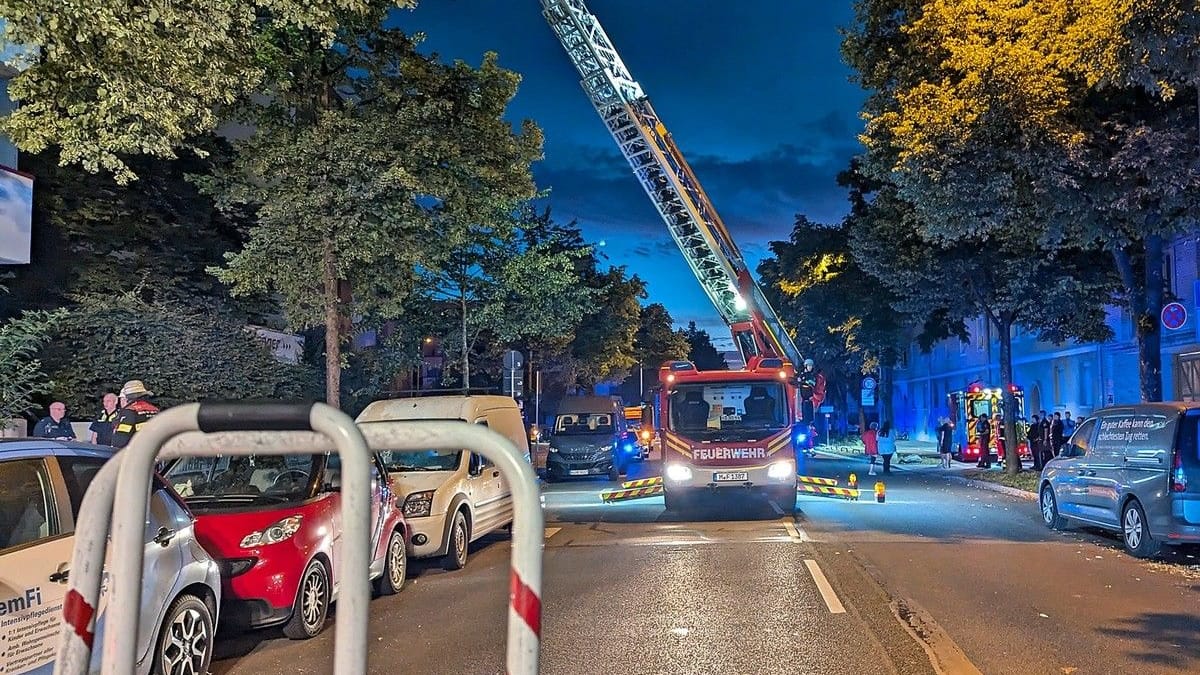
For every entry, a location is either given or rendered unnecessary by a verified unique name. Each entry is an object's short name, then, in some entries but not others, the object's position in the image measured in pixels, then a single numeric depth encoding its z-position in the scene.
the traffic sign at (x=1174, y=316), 17.62
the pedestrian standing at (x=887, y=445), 26.80
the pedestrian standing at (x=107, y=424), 12.34
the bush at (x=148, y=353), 17.84
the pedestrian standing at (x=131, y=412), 10.87
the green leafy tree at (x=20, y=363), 14.42
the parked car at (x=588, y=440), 26.41
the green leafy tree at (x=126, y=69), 9.74
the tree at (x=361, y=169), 15.31
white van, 10.64
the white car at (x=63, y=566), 4.86
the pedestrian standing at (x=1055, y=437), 24.56
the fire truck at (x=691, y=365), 15.40
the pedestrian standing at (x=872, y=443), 26.73
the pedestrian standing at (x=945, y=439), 31.18
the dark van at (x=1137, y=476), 10.80
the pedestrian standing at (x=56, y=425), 13.77
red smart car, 7.32
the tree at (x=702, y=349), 134.38
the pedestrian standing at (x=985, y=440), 28.36
